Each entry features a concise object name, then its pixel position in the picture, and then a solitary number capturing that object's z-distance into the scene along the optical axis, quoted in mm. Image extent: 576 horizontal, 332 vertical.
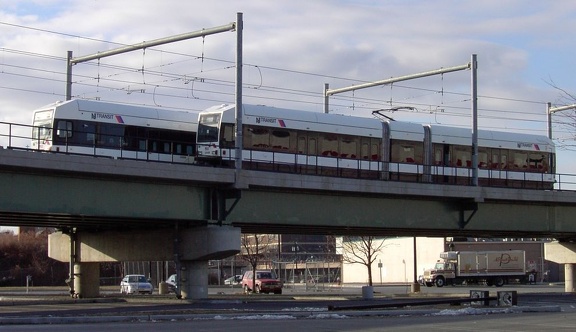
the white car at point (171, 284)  66112
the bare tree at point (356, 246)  78125
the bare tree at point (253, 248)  72975
